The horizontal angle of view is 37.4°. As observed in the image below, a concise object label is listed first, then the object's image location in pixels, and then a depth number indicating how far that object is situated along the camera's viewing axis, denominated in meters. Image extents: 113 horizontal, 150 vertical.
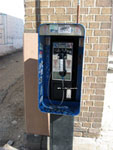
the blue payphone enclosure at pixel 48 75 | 1.84
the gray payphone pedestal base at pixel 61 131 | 2.06
